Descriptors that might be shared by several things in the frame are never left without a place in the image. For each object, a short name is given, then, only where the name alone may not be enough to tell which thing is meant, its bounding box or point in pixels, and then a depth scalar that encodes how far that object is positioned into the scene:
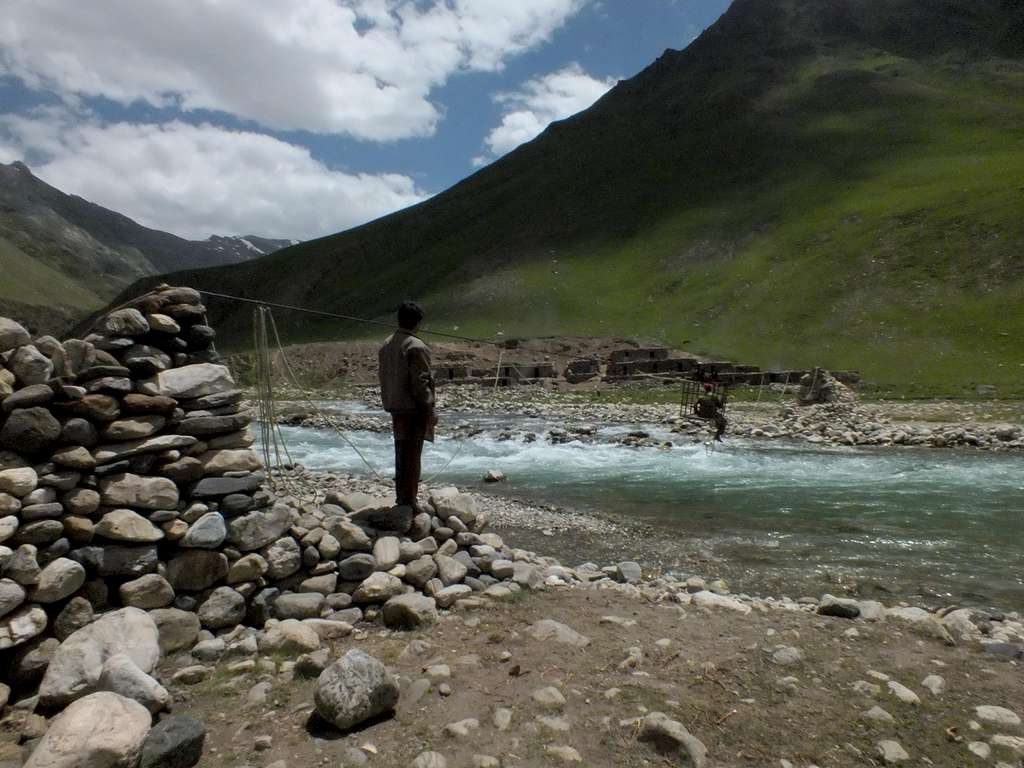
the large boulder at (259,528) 6.25
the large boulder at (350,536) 6.89
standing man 7.30
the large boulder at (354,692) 4.42
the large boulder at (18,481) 5.11
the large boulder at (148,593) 5.52
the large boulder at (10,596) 4.79
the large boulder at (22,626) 4.78
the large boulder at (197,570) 5.88
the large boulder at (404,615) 6.20
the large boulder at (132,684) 4.47
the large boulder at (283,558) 6.40
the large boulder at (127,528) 5.51
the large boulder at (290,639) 5.57
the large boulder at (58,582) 5.04
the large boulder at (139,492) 5.67
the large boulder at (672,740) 4.15
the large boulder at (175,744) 3.92
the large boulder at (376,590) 6.45
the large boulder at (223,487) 6.20
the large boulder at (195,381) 6.35
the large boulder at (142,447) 5.73
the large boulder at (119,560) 5.41
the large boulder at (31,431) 5.33
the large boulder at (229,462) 6.38
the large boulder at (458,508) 8.12
